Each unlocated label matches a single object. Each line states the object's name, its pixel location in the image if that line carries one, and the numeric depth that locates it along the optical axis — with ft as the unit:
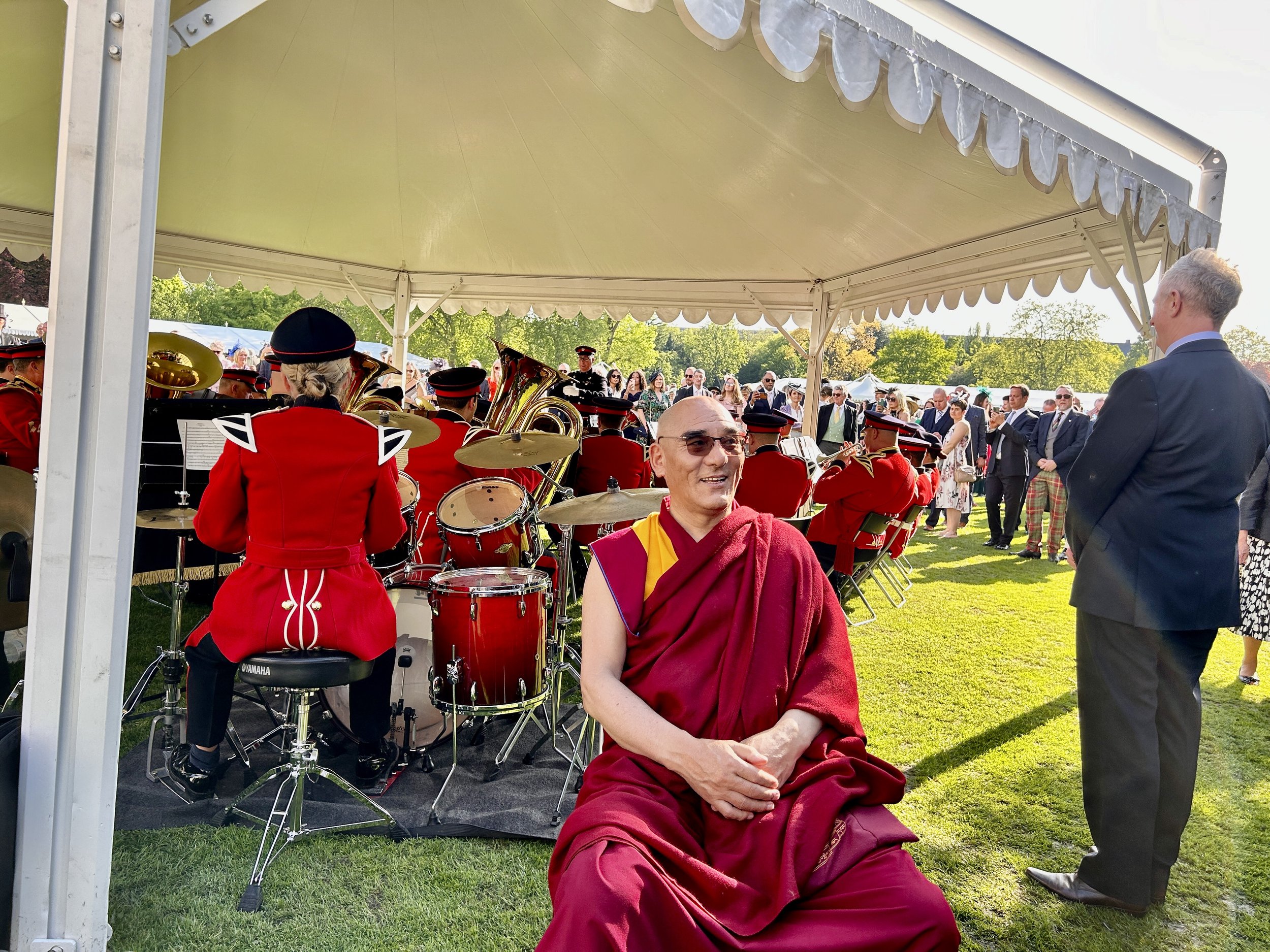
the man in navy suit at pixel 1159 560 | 9.72
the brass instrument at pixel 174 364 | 19.90
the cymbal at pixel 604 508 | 12.34
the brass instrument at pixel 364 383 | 16.48
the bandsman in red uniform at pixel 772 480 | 21.50
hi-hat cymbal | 12.93
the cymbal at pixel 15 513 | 11.28
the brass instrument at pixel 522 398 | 16.01
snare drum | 15.40
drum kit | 12.40
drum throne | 10.38
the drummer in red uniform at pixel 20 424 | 14.61
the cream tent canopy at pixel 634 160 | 11.94
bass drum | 14.08
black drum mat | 12.07
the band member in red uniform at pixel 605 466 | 22.35
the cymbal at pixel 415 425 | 15.84
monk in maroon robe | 6.24
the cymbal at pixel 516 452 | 14.02
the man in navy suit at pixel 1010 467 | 41.27
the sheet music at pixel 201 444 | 13.20
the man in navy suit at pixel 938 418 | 51.39
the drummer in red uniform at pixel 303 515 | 10.63
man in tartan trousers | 37.55
